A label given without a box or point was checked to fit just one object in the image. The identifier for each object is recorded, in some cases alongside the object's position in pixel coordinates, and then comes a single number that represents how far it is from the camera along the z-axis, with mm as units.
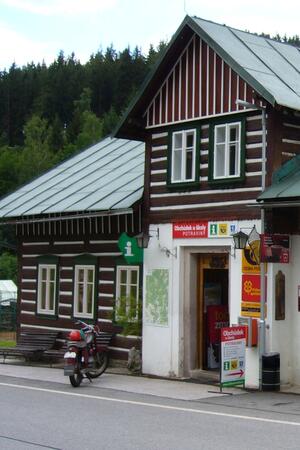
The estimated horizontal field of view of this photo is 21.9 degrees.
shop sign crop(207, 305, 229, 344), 17516
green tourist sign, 17859
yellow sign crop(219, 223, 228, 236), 16203
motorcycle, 15383
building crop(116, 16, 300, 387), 15344
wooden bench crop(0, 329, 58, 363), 21047
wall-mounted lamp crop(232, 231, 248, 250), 15250
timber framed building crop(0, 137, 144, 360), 19109
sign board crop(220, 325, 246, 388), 14658
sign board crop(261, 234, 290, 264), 14617
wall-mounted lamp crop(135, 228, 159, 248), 17859
